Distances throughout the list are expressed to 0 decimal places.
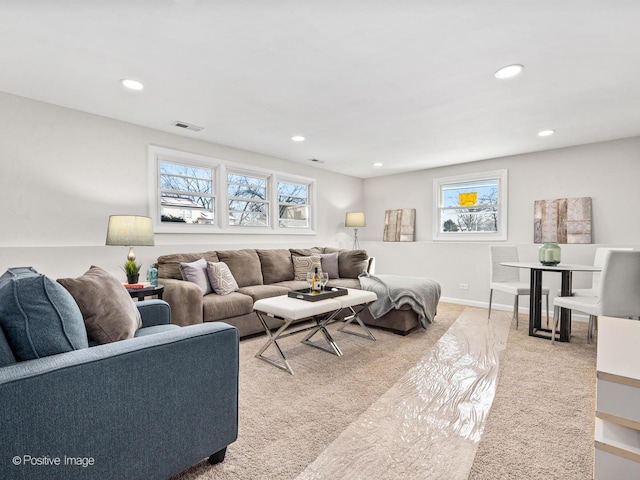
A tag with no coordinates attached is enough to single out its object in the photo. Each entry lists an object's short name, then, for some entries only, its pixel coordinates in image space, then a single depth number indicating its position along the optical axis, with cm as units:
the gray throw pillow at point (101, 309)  155
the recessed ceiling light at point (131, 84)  266
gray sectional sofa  314
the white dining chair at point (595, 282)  361
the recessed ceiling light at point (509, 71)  241
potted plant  316
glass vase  362
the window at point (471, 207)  516
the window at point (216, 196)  401
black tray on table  289
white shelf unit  121
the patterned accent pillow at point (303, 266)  469
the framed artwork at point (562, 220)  435
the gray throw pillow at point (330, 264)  484
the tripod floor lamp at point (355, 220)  607
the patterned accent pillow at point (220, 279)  363
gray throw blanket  364
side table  297
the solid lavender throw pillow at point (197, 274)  353
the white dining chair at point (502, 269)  431
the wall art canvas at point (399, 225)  605
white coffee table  260
